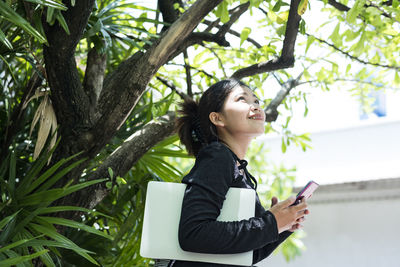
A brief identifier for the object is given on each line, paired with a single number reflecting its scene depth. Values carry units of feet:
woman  3.44
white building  18.43
